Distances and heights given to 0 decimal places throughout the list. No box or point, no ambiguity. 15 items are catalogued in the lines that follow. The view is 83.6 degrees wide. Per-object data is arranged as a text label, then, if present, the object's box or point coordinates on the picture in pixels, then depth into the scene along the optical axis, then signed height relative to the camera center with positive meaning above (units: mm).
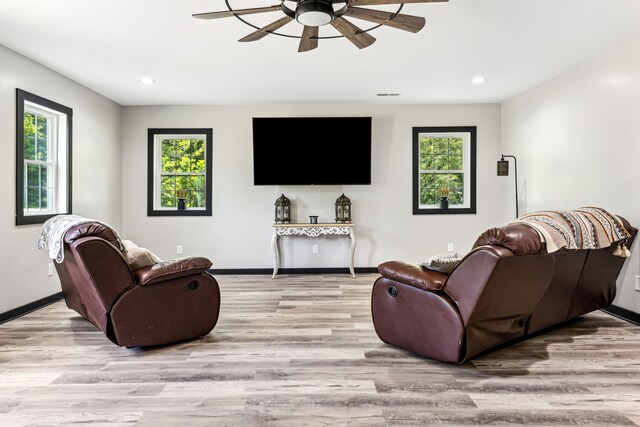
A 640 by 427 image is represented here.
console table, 5160 -305
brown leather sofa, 2080 -570
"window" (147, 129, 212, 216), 5570 +593
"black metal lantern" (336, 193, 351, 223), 5414 -17
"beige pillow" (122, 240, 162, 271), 2660 -369
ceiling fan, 2008 +1159
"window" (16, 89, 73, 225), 3574 +562
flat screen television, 5289 +875
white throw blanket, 2602 -191
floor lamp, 4668 +536
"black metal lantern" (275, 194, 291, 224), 5402 -17
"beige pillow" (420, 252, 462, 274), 2342 -361
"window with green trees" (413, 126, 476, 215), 5590 +611
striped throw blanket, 2207 -133
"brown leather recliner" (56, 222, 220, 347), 2453 -602
